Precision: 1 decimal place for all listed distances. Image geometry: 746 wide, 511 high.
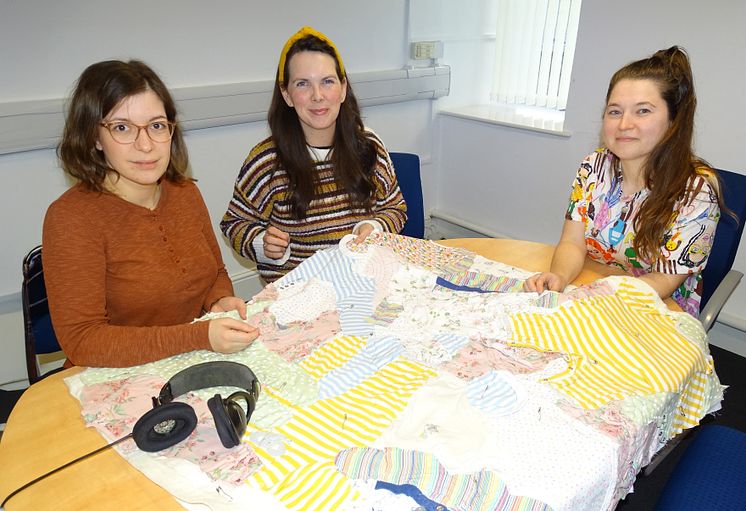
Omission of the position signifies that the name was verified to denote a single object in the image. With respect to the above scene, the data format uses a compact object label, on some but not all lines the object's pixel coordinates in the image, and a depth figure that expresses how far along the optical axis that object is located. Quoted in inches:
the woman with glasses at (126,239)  47.7
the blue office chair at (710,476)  42.6
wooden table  35.2
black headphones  37.0
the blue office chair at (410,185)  92.1
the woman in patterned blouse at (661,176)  61.9
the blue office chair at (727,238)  67.1
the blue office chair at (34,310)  57.4
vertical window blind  128.8
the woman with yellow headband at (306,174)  72.2
